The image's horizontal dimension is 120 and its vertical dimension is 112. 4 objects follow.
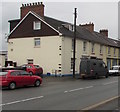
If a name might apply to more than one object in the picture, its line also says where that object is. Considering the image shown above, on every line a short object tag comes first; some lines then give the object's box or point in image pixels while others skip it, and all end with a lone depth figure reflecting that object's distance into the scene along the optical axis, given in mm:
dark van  29828
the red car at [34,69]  30114
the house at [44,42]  32875
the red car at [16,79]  17766
